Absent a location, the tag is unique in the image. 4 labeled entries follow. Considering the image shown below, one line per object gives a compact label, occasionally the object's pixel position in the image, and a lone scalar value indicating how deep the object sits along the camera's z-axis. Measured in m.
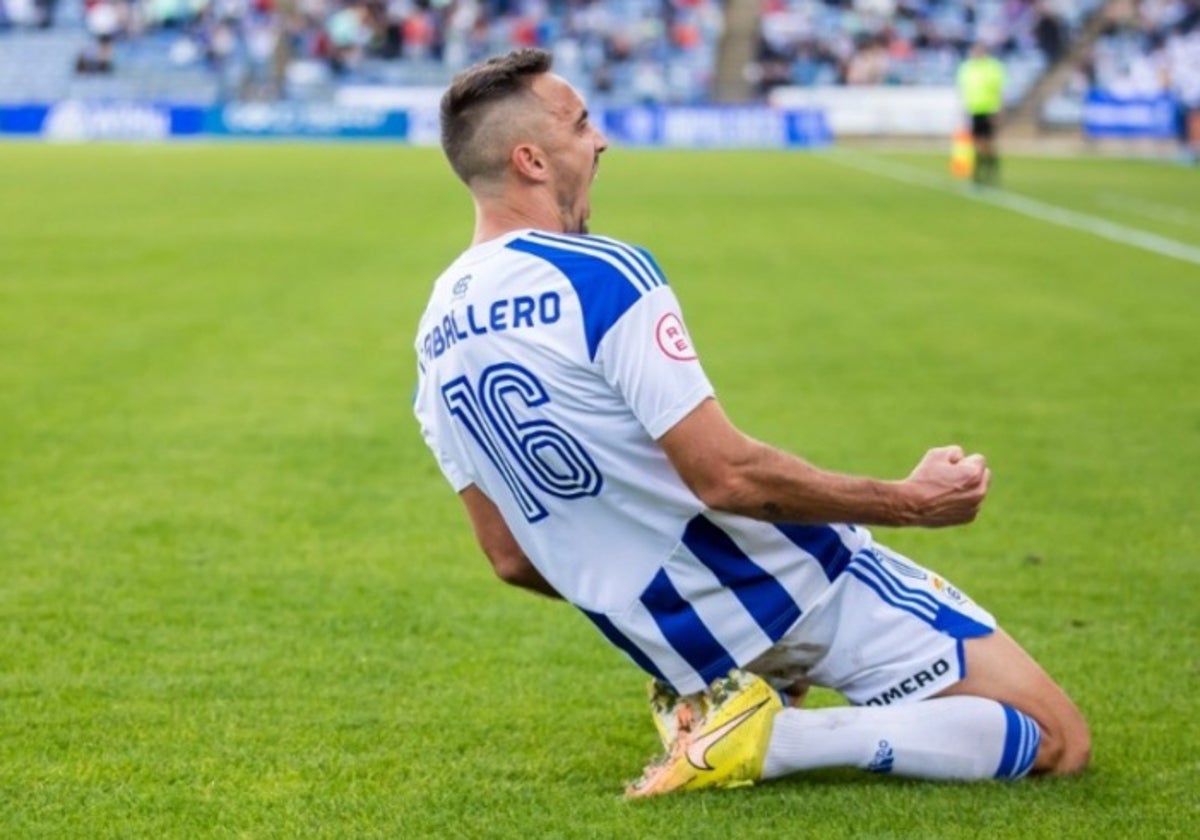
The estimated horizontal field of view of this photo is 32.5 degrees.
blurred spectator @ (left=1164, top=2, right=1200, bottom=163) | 40.94
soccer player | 4.19
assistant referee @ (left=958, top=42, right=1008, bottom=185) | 31.39
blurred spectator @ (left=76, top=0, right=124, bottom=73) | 48.53
